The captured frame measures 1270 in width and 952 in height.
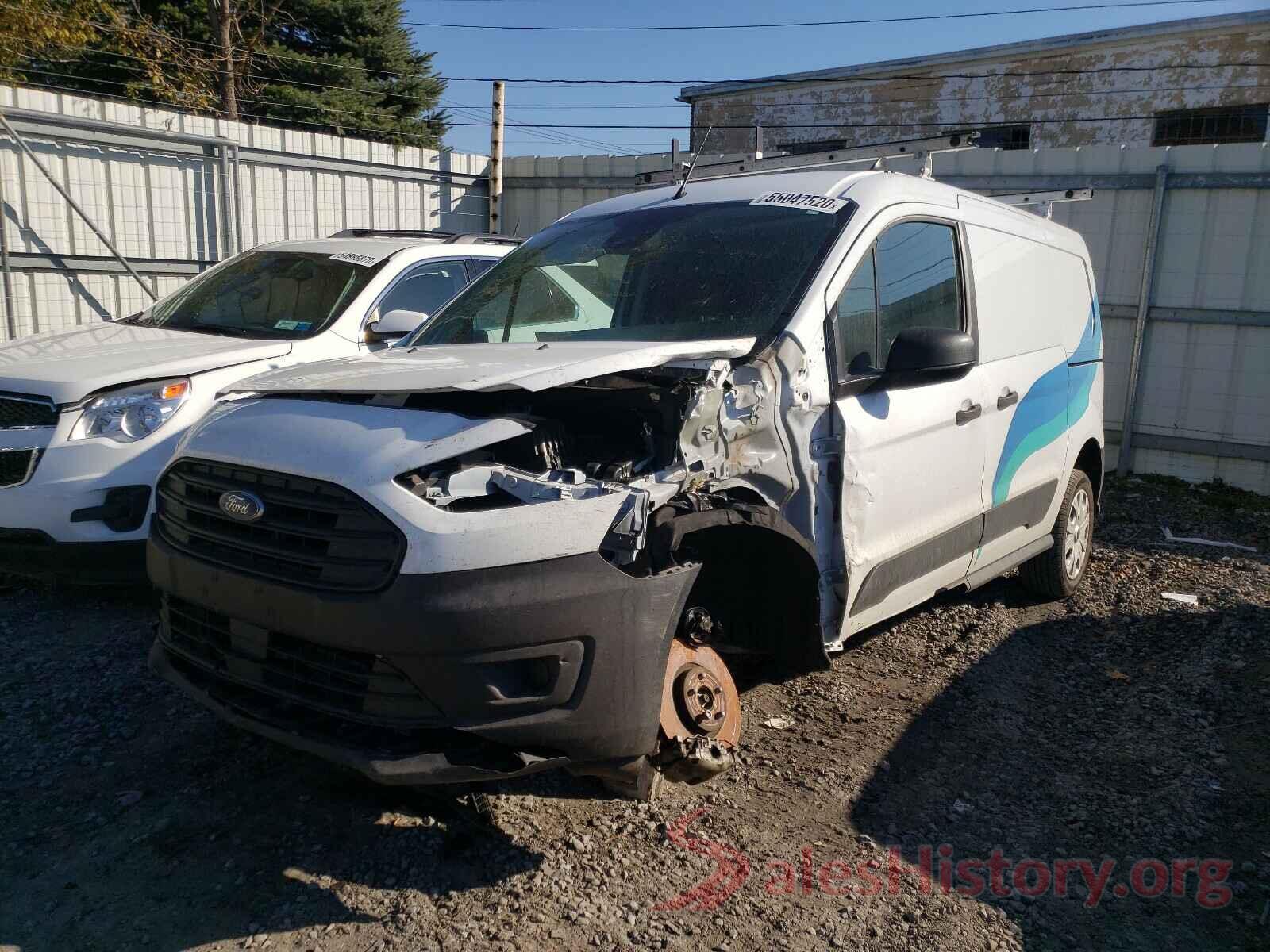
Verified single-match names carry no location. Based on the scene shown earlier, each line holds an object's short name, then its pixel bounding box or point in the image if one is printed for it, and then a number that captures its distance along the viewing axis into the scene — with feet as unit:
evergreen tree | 63.36
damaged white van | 8.48
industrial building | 52.80
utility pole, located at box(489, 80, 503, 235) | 37.96
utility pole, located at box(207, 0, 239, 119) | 66.64
